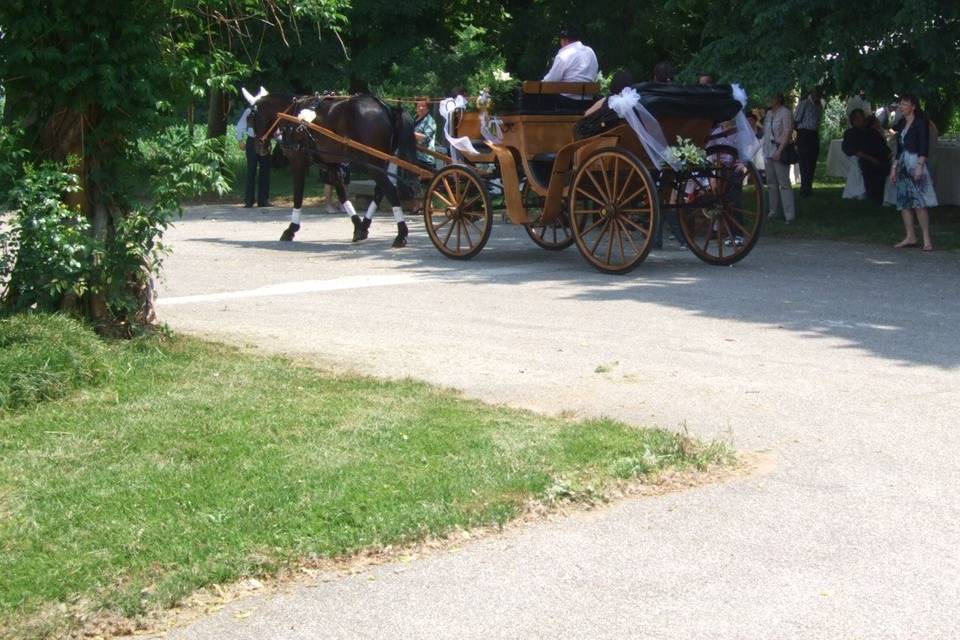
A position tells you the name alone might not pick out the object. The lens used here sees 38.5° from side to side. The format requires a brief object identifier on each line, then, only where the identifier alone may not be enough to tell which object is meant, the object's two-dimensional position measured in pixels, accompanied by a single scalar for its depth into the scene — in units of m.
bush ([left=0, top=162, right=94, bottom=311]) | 8.81
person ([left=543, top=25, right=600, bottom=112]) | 14.81
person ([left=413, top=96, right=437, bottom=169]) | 24.08
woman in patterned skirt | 15.59
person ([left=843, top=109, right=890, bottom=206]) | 21.77
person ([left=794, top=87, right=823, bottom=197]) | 22.66
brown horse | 17.47
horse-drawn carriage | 13.59
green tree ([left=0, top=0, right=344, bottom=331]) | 9.06
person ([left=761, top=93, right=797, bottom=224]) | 19.70
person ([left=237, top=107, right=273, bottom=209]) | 25.44
